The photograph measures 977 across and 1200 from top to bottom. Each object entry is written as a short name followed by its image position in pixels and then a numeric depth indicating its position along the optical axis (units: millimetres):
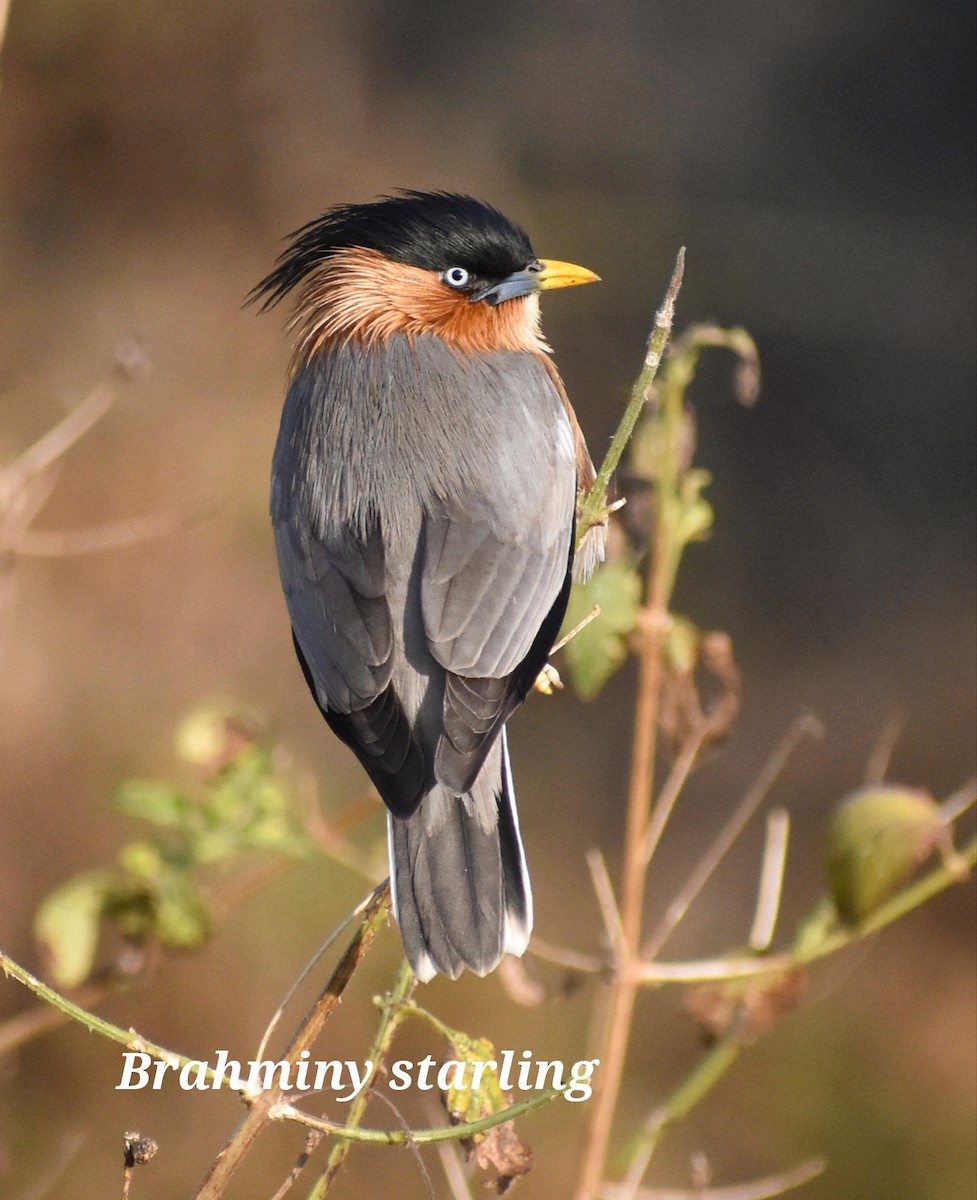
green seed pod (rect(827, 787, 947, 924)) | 5348
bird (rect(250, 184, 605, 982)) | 5648
